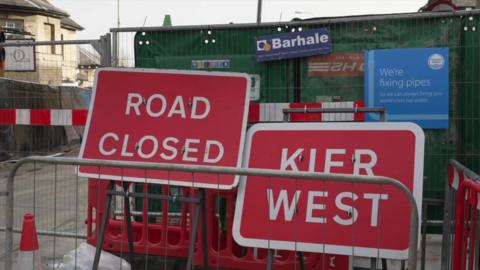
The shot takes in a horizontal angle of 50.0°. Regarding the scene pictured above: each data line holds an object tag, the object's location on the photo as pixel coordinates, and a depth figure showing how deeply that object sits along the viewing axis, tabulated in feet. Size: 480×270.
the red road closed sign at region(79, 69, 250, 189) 13.38
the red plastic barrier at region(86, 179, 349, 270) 14.66
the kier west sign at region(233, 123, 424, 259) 11.42
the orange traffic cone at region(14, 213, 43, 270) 12.90
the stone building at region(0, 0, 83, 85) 23.63
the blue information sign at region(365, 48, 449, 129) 19.25
